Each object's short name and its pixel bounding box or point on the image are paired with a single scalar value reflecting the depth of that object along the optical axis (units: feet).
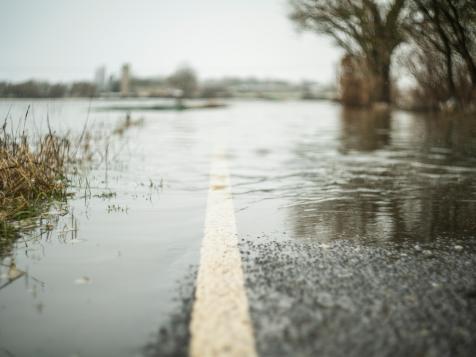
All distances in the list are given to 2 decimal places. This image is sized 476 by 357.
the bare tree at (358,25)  81.94
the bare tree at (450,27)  28.07
